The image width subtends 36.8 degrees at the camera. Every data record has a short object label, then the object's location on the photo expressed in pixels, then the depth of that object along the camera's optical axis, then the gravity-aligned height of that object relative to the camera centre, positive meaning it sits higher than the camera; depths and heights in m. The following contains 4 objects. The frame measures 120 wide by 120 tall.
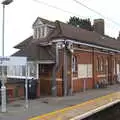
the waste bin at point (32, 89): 12.23 -1.48
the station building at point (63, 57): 13.76 +0.81
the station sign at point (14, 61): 9.37 +0.33
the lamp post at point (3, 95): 9.07 -1.43
